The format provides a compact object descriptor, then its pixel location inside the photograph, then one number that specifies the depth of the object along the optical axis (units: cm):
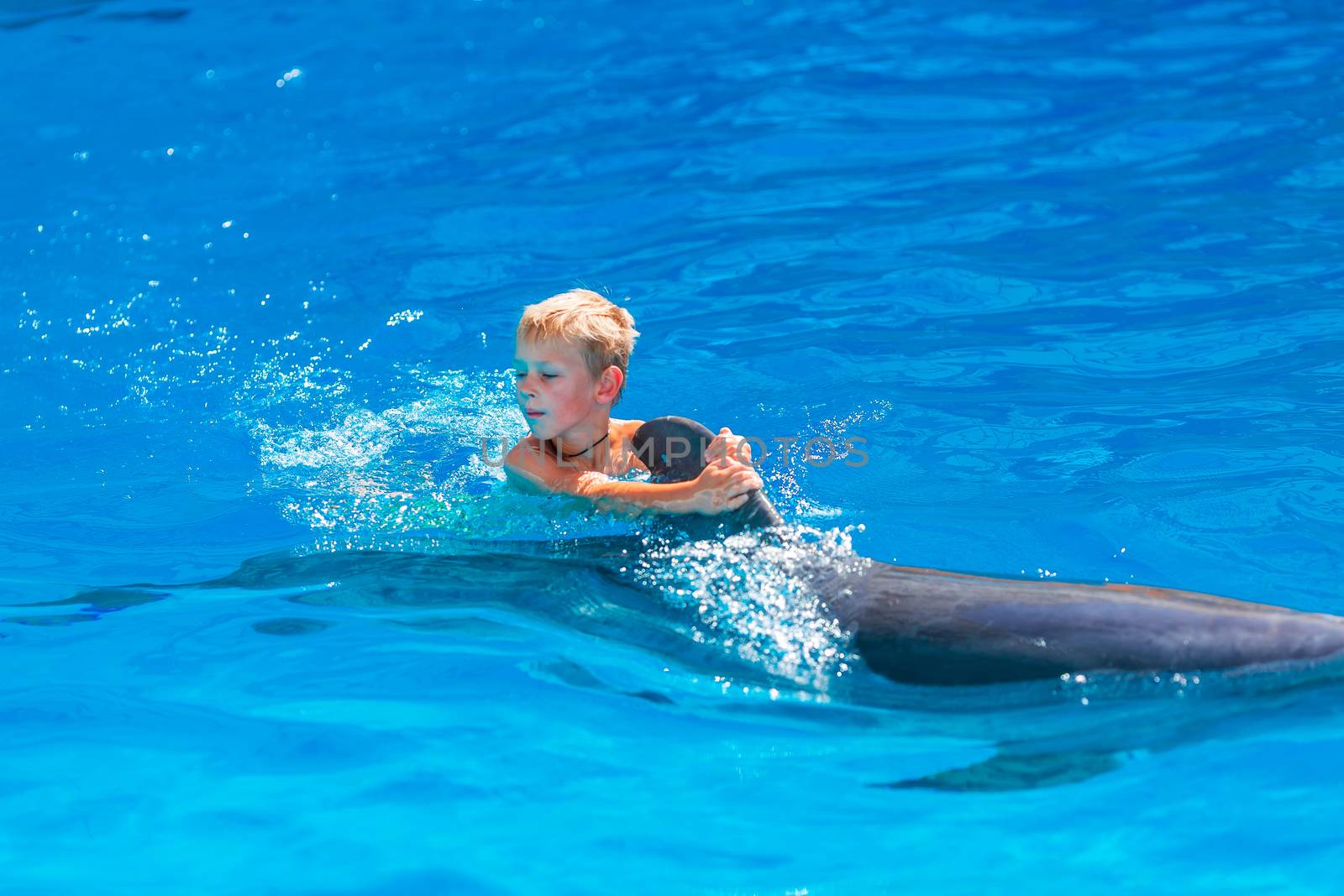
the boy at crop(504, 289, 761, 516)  944
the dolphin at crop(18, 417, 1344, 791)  695
